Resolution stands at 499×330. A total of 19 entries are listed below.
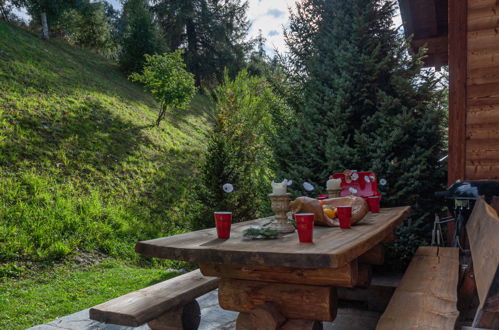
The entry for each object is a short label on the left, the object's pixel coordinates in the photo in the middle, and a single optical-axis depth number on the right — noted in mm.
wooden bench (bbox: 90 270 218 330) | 1960
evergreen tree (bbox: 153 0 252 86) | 19370
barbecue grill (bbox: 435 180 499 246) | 3123
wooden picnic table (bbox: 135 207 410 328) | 1606
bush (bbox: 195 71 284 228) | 6578
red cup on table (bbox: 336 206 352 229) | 2330
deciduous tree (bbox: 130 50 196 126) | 11195
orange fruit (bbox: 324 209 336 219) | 2571
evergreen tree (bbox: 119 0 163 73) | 15602
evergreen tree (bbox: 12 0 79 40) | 13719
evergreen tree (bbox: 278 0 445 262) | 4180
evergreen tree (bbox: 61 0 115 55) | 16169
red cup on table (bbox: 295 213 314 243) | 1826
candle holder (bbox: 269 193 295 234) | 2193
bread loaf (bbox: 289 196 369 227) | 2328
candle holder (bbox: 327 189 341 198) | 3126
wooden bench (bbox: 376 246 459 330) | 1626
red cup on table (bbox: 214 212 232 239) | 2107
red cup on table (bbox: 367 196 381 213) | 3188
